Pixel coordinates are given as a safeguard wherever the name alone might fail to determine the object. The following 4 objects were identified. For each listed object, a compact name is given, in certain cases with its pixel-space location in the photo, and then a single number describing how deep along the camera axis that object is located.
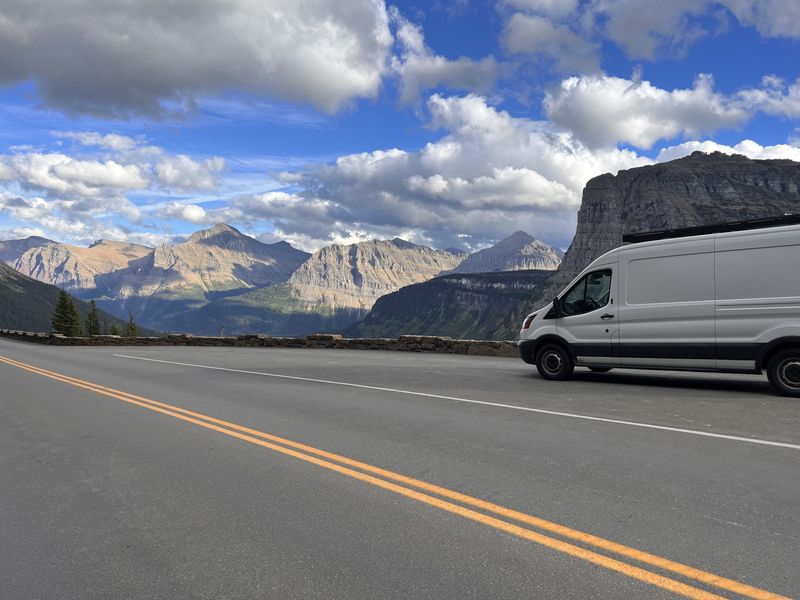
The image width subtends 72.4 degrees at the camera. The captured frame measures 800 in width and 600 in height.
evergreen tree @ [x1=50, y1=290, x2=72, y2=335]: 83.62
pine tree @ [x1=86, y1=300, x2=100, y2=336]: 87.25
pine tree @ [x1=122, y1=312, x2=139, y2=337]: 90.49
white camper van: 8.62
